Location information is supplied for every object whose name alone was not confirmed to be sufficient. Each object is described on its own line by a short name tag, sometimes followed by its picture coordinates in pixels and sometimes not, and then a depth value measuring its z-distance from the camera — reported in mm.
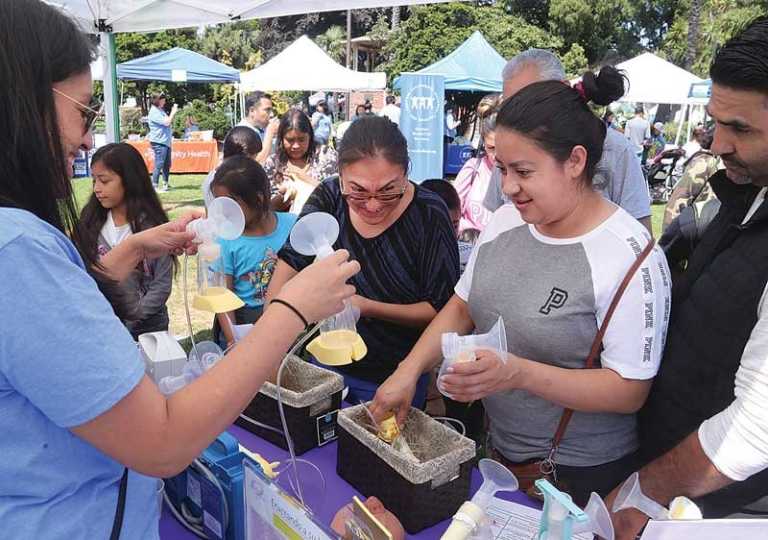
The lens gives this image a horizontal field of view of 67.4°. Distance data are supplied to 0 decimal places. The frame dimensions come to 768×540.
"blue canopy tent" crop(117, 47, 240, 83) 14969
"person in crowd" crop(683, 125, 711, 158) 11067
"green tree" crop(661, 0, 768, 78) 28641
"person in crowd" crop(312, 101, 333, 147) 13852
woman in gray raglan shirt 1409
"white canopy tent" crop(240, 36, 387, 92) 12984
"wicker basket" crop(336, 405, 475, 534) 1322
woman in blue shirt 757
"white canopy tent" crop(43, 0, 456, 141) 4594
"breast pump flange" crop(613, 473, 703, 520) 1011
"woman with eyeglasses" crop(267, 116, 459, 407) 1978
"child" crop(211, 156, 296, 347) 2975
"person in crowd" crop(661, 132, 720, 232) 2746
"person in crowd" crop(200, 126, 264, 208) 4816
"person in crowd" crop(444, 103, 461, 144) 14594
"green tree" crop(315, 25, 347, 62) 42378
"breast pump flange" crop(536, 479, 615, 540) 905
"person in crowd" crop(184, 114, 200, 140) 17261
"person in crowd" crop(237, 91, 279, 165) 6250
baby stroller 12109
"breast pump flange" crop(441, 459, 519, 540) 1018
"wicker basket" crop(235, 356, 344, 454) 1657
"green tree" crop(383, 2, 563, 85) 22172
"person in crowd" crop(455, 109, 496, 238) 4051
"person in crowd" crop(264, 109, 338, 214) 4547
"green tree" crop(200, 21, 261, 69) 36250
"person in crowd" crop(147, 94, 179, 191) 11234
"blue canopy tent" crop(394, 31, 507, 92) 12062
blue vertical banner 9391
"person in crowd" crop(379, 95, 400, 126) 14483
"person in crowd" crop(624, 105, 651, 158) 14195
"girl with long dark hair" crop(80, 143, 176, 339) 3117
